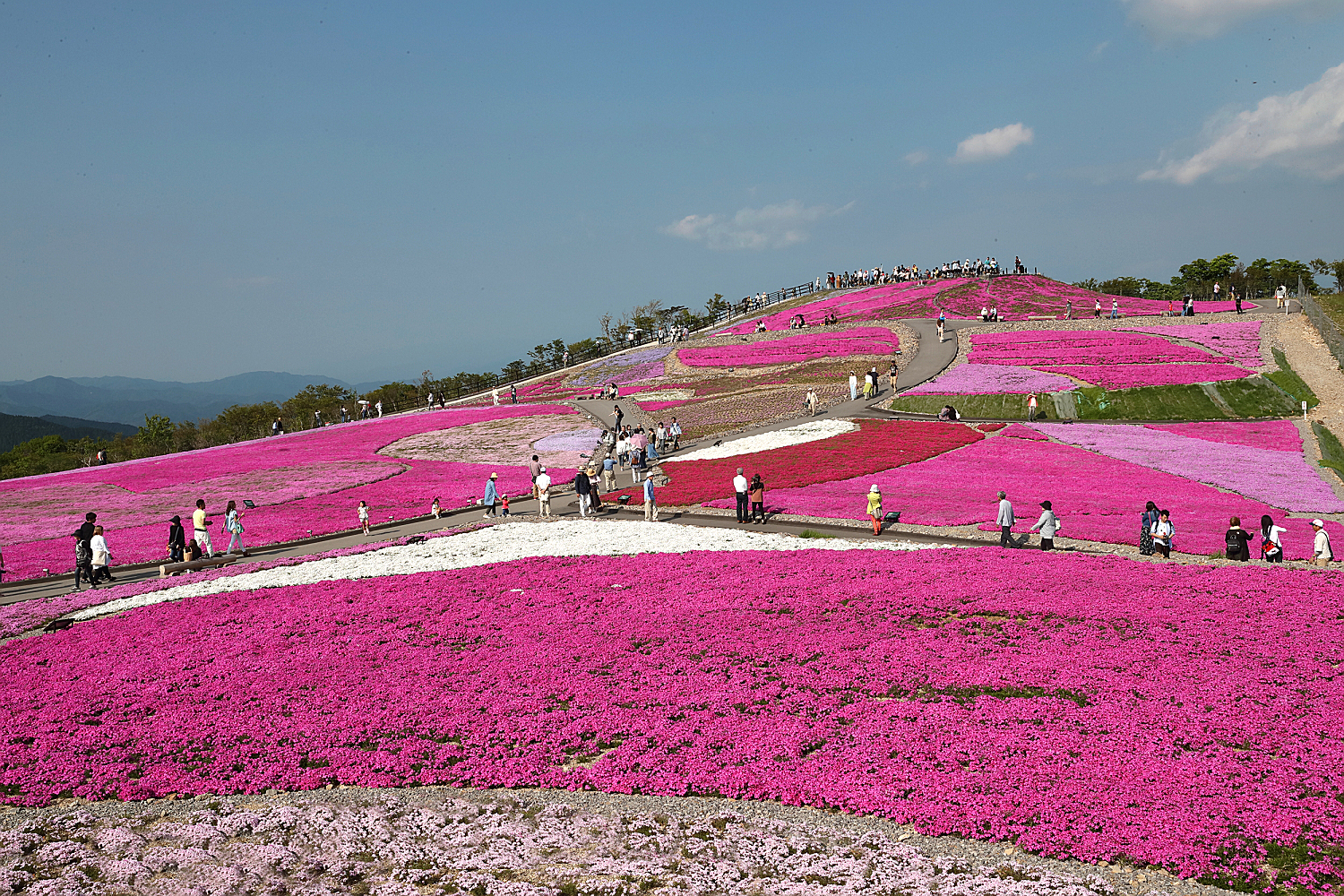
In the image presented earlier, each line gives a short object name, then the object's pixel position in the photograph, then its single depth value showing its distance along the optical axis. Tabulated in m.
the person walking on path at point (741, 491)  31.80
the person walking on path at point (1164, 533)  24.14
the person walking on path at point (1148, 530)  24.58
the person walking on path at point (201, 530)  29.09
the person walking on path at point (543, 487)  34.19
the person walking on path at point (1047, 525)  25.19
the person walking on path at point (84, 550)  26.31
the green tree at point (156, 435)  96.28
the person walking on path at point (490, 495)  35.12
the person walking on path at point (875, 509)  28.78
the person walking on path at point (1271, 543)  22.77
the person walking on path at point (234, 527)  30.05
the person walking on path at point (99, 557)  26.59
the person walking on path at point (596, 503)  35.10
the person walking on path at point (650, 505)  32.47
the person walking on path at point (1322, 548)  22.22
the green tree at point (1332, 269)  99.82
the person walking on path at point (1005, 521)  25.75
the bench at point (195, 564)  27.91
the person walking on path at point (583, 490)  34.34
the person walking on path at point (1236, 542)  23.03
